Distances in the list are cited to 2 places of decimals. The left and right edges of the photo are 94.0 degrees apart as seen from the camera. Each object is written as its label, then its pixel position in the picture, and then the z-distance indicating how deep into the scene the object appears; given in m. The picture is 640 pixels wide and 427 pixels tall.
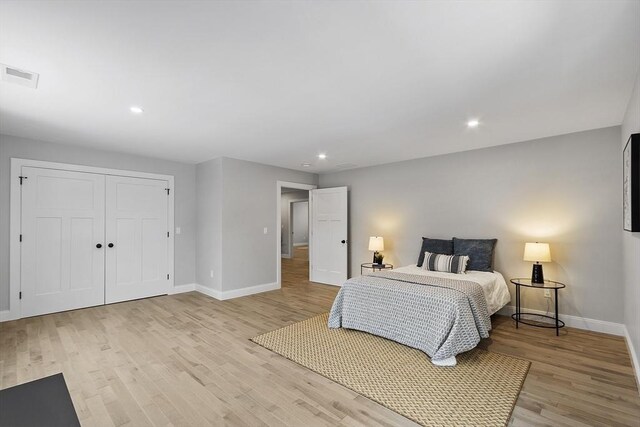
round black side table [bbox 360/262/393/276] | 5.12
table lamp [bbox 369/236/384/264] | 5.17
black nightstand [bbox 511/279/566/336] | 3.43
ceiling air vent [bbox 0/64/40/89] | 2.13
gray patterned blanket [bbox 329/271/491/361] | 2.79
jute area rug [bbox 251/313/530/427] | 2.02
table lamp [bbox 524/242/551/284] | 3.55
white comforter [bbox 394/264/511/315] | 3.54
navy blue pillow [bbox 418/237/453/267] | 4.47
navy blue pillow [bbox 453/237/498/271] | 4.09
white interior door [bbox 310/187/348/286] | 5.87
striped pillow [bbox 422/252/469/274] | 4.01
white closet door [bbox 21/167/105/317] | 3.94
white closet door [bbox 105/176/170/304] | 4.62
